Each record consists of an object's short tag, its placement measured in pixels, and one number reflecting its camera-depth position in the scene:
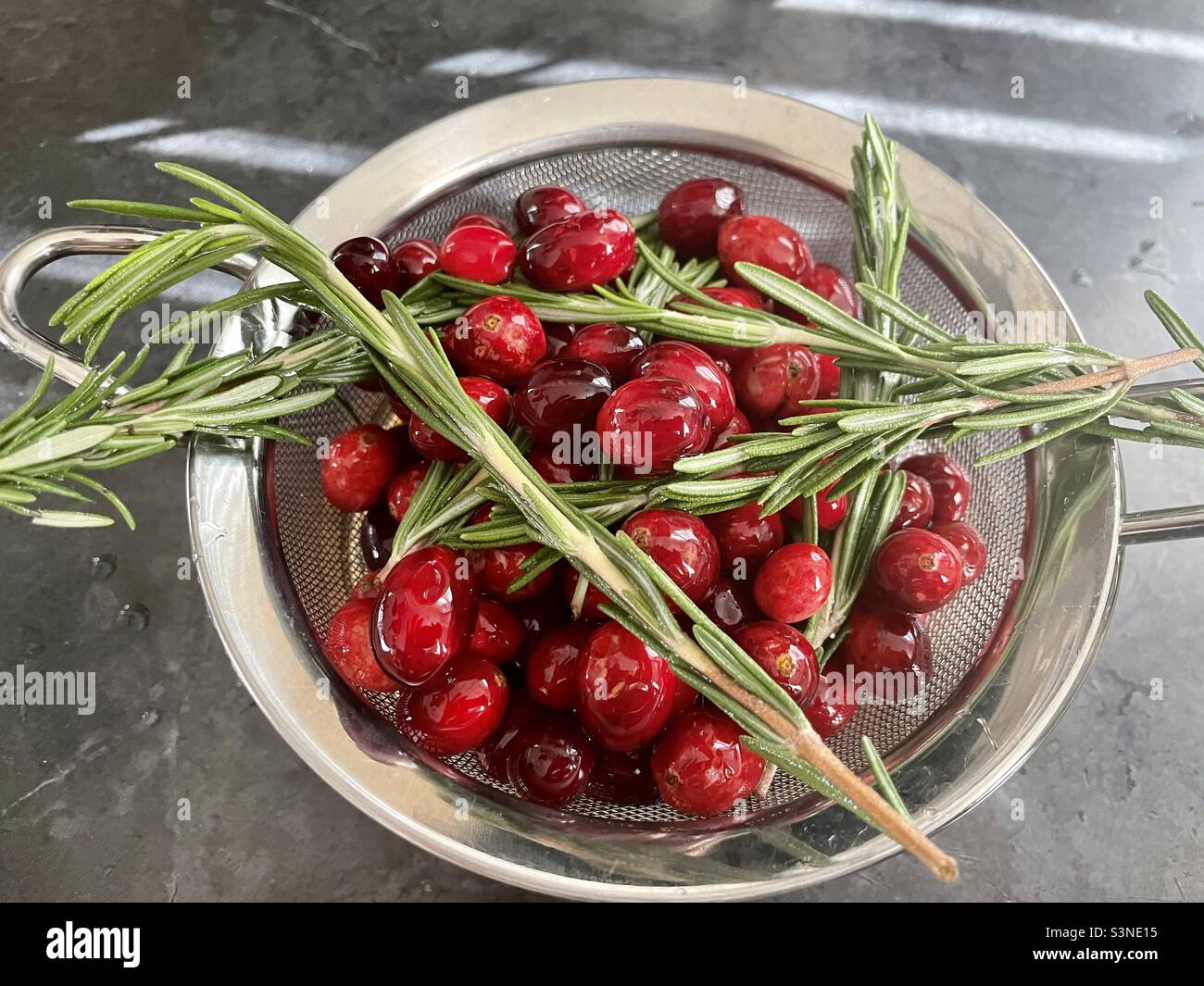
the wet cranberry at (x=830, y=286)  0.19
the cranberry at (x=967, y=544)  0.17
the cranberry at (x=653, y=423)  0.14
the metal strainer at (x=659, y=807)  0.15
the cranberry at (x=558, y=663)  0.15
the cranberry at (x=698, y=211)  0.18
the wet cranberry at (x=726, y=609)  0.16
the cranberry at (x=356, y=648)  0.15
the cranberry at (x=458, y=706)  0.15
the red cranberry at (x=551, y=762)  0.15
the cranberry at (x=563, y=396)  0.14
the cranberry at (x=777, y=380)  0.16
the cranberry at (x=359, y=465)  0.17
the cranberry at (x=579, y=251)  0.16
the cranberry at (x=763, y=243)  0.18
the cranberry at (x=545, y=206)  0.18
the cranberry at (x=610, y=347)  0.16
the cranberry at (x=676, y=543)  0.14
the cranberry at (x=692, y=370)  0.15
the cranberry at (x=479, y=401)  0.15
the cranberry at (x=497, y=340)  0.15
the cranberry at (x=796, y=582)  0.15
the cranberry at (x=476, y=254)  0.17
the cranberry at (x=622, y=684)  0.14
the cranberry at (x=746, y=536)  0.15
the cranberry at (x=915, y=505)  0.17
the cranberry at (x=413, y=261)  0.17
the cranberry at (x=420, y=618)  0.14
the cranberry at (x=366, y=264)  0.16
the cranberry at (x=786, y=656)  0.14
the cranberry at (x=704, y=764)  0.14
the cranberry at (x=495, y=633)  0.16
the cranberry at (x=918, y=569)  0.15
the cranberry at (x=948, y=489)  0.18
